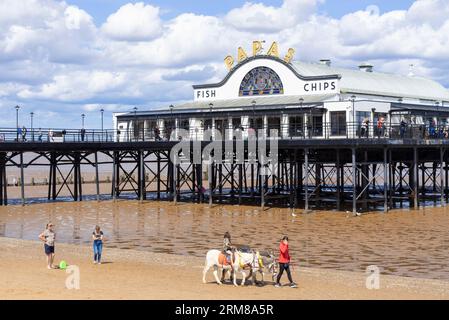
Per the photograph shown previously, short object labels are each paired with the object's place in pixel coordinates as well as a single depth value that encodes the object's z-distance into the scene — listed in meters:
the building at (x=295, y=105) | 47.31
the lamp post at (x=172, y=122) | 56.06
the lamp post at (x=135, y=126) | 58.89
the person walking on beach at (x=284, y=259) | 20.20
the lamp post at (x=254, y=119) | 48.66
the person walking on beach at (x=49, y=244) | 23.91
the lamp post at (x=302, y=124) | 46.07
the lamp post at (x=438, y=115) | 53.21
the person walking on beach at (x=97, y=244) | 24.58
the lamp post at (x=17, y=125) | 50.78
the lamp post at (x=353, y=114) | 44.03
